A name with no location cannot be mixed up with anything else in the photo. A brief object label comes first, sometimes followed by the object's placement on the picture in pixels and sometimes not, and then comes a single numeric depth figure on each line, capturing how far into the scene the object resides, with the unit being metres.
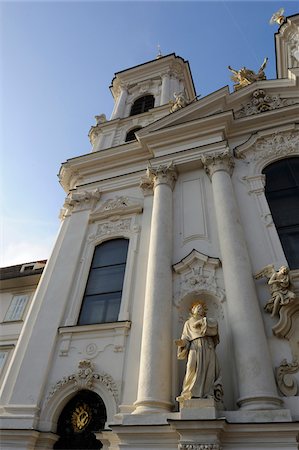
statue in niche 5.82
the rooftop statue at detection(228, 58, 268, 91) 14.67
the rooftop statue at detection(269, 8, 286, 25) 18.70
